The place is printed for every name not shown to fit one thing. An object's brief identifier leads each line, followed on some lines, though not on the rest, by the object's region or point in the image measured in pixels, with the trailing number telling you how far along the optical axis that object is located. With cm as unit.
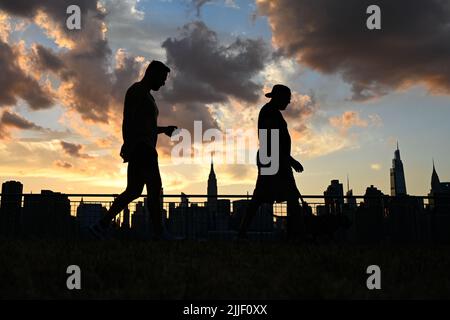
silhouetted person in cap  800
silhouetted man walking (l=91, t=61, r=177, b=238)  724
